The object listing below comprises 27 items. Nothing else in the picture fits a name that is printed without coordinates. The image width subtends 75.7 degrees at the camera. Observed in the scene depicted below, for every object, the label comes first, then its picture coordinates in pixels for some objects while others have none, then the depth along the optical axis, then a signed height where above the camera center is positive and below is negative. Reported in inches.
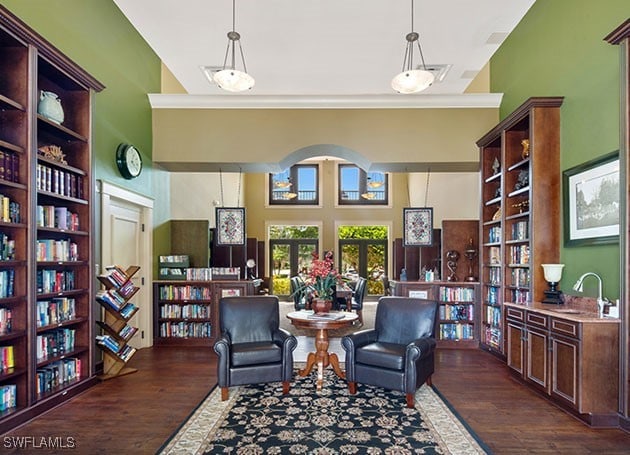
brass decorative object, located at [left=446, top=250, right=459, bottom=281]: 251.8 -14.9
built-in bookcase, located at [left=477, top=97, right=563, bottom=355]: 171.6 +13.9
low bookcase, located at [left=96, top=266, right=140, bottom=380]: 175.9 -37.5
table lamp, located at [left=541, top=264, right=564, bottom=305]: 163.0 -17.5
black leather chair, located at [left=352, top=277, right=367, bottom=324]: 327.0 -47.9
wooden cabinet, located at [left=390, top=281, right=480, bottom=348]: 242.1 -39.7
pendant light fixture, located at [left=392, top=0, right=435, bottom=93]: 171.6 +67.5
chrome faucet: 136.0 -18.7
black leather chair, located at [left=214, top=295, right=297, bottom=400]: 155.2 -43.3
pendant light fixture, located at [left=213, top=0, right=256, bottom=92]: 174.2 +69.1
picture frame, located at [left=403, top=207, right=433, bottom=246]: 261.1 +6.6
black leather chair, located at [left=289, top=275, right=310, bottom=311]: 321.1 -47.7
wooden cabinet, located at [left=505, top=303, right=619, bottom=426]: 127.6 -41.3
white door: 196.1 -1.9
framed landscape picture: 138.9 +13.5
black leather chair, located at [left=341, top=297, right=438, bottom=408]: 148.3 -43.4
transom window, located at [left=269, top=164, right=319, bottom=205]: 552.4 +70.5
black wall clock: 204.4 +40.3
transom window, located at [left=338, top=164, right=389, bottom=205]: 548.1 +68.4
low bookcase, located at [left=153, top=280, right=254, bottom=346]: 247.9 -42.7
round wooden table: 169.8 -43.4
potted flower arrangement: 181.6 -19.9
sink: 144.4 -26.5
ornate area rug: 115.2 -59.7
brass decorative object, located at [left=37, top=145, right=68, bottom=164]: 147.6 +32.3
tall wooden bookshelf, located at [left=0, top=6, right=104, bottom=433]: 128.1 +3.2
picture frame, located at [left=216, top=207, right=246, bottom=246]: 264.1 +8.2
